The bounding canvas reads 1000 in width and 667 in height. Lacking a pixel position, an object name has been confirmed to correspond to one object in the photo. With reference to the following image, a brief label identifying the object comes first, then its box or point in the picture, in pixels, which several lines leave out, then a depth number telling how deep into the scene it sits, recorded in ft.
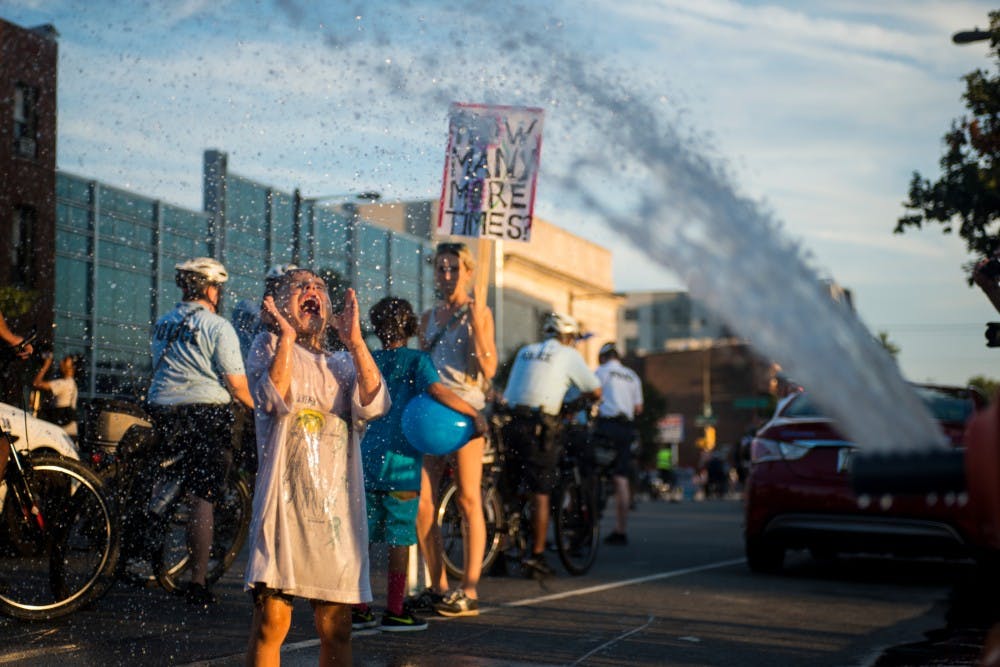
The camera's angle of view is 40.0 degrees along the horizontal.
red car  31.55
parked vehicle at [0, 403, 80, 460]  26.21
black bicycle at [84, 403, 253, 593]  24.44
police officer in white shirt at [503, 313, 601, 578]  31.96
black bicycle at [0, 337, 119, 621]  22.39
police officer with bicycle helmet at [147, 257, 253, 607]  24.93
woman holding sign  25.09
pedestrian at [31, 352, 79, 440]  44.45
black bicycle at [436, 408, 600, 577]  29.25
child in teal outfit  22.57
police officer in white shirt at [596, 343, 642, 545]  43.88
